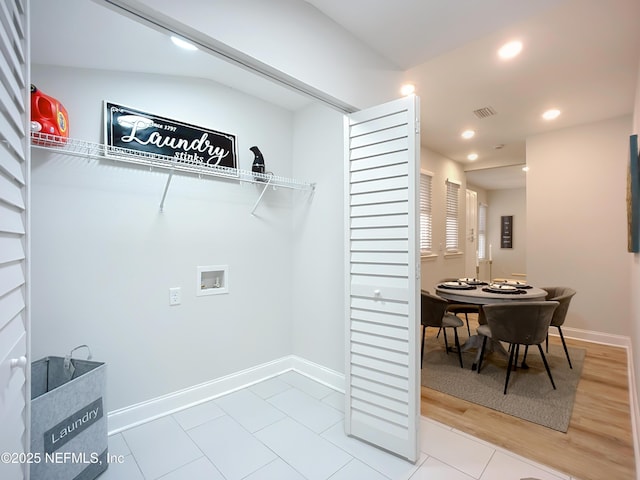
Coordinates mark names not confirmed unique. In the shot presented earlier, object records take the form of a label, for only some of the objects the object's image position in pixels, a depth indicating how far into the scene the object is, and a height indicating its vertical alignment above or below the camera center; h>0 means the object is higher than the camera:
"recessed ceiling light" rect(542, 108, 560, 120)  3.47 +1.44
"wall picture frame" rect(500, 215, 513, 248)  8.89 +0.25
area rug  2.31 -1.28
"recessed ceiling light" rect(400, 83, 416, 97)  2.84 +1.42
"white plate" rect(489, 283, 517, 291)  3.24 -0.51
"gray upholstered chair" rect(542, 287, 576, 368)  3.05 -0.70
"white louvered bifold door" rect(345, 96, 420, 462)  1.71 -0.21
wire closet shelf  1.69 +0.53
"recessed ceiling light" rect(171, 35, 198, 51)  1.77 +1.15
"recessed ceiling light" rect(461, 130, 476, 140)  4.11 +1.44
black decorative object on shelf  2.66 +0.67
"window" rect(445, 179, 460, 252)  5.49 +0.39
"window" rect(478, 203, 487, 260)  8.78 +0.25
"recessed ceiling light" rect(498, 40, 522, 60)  2.22 +1.41
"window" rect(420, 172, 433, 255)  4.75 +0.36
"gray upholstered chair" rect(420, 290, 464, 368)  3.04 -0.71
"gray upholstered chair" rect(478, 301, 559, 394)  2.53 -0.68
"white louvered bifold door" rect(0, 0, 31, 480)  0.74 +0.02
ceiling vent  3.38 +1.43
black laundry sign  1.99 +0.73
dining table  2.93 -0.53
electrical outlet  2.27 -0.41
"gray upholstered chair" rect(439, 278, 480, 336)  3.92 -0.89
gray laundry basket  1.38 -0.87
